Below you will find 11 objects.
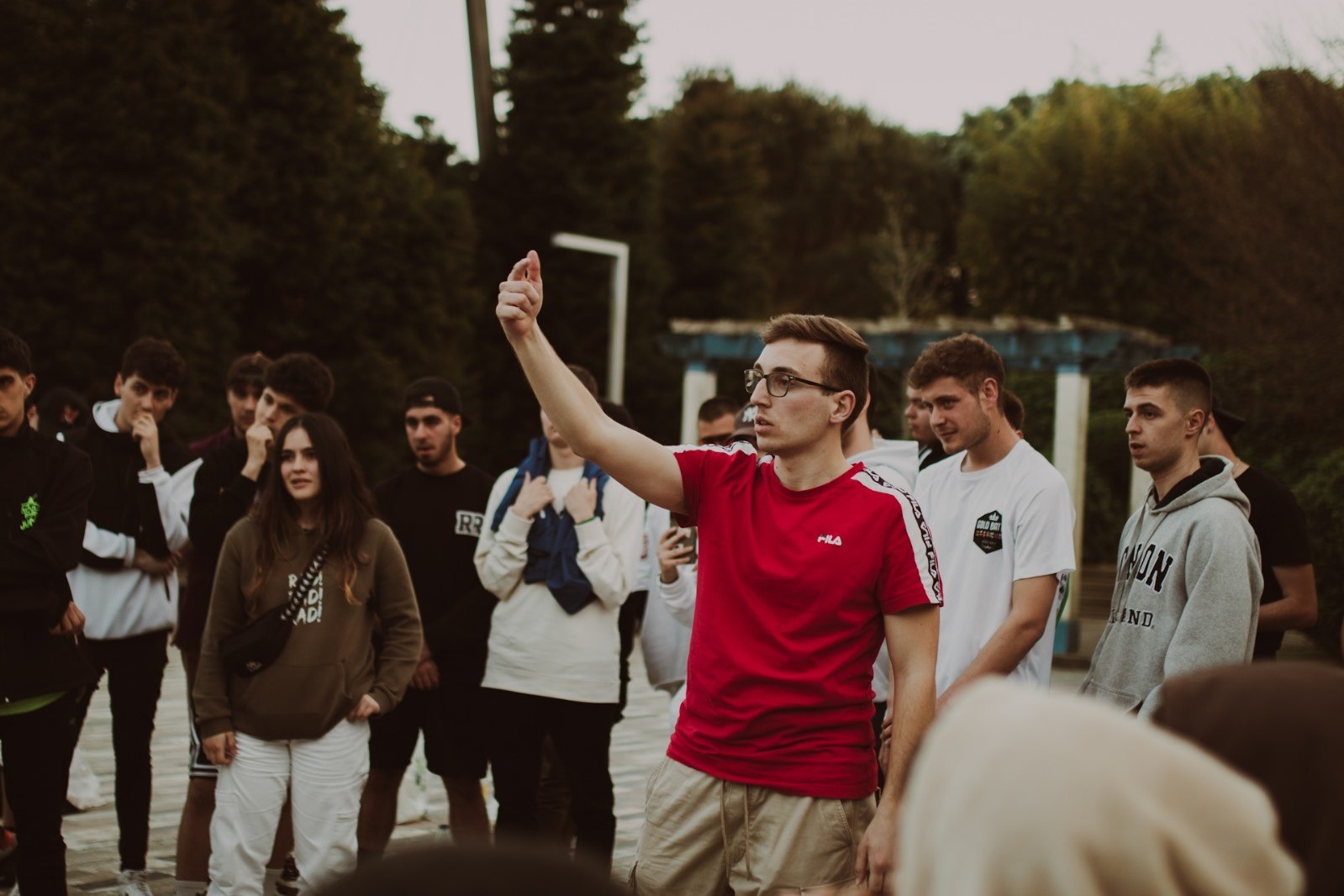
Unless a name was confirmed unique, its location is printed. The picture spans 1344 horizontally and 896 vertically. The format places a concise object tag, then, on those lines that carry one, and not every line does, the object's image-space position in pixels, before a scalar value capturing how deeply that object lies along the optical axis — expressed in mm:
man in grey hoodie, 4059
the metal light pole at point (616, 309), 17766
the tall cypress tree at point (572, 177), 31828
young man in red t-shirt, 3389
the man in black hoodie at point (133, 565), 5918
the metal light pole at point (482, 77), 28719
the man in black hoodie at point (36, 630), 4887
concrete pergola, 15391
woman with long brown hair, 4980
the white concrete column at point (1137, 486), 16219
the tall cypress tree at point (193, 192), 20719
